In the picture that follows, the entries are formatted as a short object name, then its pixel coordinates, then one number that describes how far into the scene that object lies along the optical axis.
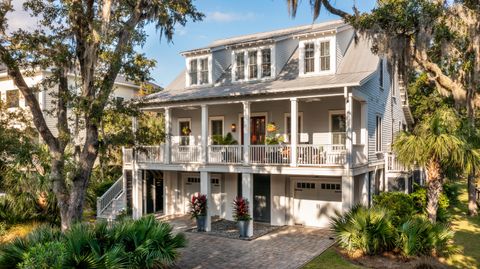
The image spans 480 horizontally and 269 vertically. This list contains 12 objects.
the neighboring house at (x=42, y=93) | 23.95
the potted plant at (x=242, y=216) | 14.40
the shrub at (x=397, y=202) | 14.50
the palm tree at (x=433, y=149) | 12.34
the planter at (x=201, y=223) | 15.59
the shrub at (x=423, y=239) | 11.12
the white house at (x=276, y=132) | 14.77
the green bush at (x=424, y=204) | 16.38
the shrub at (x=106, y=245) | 7.93
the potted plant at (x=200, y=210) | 15.46
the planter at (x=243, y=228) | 14.38
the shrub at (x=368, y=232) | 11.43
